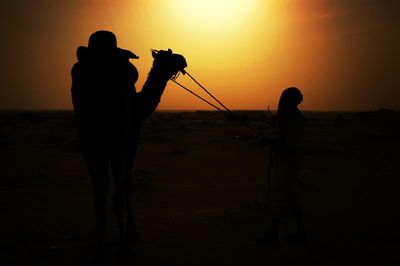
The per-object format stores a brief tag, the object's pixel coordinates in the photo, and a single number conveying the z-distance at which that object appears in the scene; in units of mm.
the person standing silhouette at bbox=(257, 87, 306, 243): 6023
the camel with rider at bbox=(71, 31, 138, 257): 5086
